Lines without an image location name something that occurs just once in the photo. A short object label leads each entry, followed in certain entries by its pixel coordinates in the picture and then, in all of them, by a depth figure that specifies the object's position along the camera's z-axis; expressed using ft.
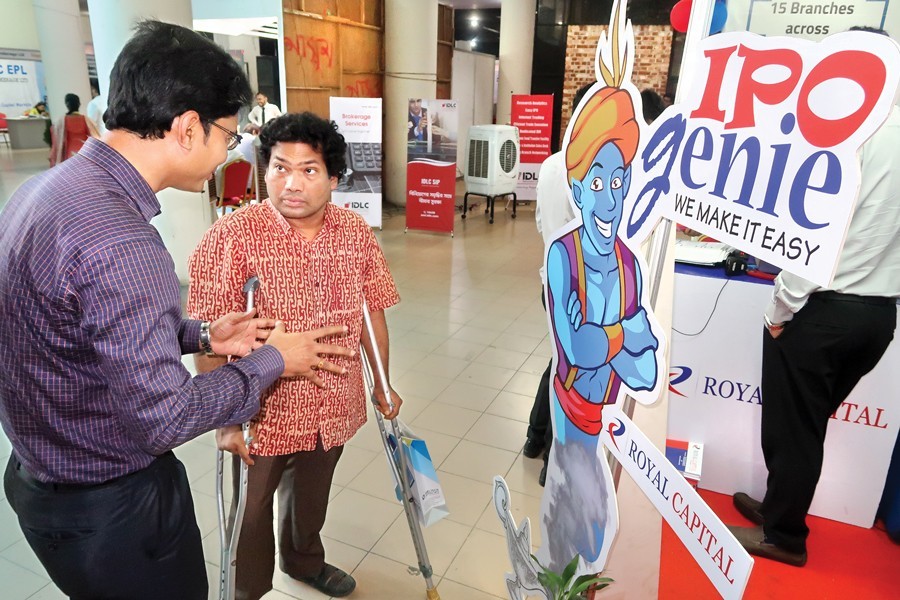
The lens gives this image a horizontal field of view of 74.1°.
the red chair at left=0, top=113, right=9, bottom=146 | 51.37
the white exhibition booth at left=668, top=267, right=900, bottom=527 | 7.68
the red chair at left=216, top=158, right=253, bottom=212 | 19.53
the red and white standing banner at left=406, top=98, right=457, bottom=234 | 23.85
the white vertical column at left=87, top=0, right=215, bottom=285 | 14.17
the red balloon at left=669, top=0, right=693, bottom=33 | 4.04
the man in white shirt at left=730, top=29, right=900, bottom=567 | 5.54
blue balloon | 3.67
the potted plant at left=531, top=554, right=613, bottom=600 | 4.47
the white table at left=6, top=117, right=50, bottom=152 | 47.91
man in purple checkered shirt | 3.27
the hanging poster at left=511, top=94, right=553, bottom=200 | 29.27
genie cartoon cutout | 3.98
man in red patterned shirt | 5.34
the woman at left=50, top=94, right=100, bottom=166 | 20.26
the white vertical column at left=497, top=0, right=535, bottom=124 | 32.18
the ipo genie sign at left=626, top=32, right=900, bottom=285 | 2.65
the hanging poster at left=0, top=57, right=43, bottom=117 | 52.26
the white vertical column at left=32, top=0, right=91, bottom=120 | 34.73
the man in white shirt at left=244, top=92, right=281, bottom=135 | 25.13
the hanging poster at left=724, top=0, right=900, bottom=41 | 11.08
